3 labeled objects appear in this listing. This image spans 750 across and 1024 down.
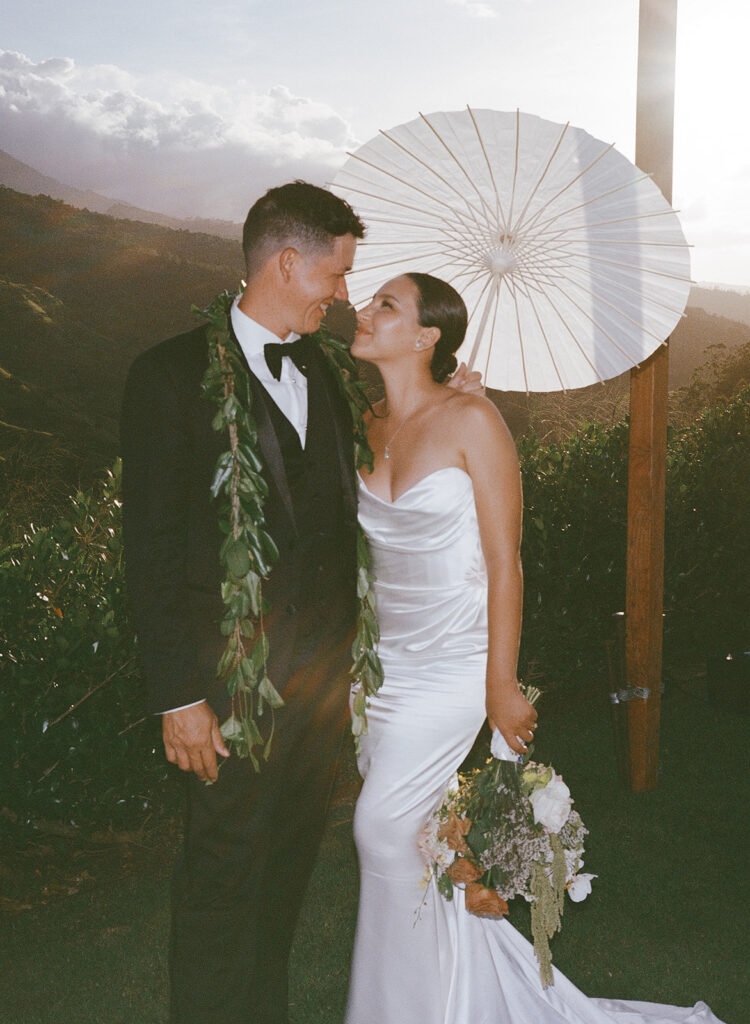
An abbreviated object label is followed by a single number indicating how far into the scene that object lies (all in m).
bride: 2.76
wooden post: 4.30
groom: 2.28
